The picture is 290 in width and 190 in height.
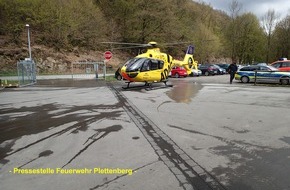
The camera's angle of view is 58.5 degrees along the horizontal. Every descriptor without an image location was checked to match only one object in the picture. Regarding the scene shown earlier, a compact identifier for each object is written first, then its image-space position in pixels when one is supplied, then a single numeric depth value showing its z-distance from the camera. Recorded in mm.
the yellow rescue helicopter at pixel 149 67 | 18391
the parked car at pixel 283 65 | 23500
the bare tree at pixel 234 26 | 60250
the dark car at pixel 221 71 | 38319
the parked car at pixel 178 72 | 32188
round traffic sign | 28658
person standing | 22717
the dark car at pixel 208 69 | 36781
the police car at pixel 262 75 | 20250
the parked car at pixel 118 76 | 29803
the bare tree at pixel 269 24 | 62312
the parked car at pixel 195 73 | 34509
